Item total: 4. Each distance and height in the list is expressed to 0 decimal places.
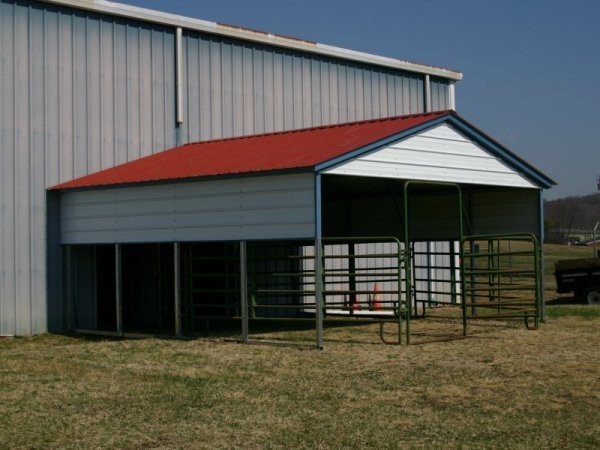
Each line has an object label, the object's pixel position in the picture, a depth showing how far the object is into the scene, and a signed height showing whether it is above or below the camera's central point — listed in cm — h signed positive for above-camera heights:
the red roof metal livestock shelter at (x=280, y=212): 1501 +50
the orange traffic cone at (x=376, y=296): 2323 -145
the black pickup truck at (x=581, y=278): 2405 -110
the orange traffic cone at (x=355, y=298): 2191 -143
